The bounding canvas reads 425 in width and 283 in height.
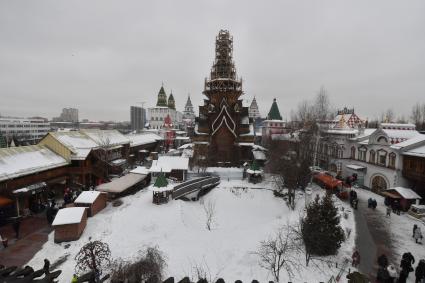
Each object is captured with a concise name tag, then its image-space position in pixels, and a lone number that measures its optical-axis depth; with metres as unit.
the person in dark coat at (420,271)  10.84
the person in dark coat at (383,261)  11.36
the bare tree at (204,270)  12.61
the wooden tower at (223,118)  36.62
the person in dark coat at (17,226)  15.73
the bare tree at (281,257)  12.36
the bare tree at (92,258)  11.61
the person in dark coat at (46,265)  11.26
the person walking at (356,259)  12.22
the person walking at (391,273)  10.91
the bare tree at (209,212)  19.78
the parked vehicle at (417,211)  18.40
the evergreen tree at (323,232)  13.19
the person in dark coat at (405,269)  10.97
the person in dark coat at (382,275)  10.72
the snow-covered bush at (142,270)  10.70
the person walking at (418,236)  14.72
